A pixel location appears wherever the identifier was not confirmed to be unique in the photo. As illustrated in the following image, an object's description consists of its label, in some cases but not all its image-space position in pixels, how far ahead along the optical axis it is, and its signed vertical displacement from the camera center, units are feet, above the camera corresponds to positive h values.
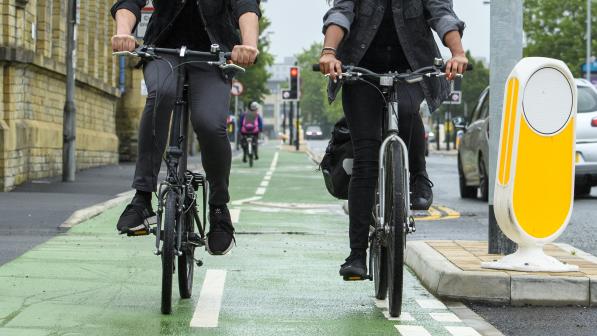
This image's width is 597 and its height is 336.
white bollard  25.95 -0.63
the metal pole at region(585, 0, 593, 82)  212.00 +15.77
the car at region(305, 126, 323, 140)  448.20 -3.83
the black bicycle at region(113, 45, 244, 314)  20.44 -1.14
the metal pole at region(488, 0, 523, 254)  28.60 +1.71
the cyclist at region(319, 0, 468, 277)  21.94 +0.99
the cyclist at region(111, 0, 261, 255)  21.36 +0.54
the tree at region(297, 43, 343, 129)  595.88 +12.33
